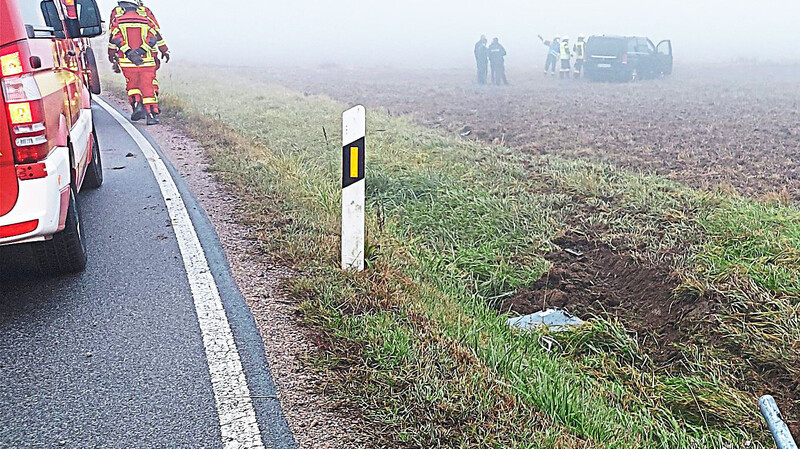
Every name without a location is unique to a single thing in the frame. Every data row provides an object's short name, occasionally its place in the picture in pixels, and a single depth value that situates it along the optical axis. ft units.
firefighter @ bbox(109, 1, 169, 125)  37.65
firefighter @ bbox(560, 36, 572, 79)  93.09
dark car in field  85.46
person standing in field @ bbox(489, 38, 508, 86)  86.99
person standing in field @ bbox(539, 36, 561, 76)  98.52
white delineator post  15.88
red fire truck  13.56
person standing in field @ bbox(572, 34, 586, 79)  90.23
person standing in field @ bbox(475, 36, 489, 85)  87.66
